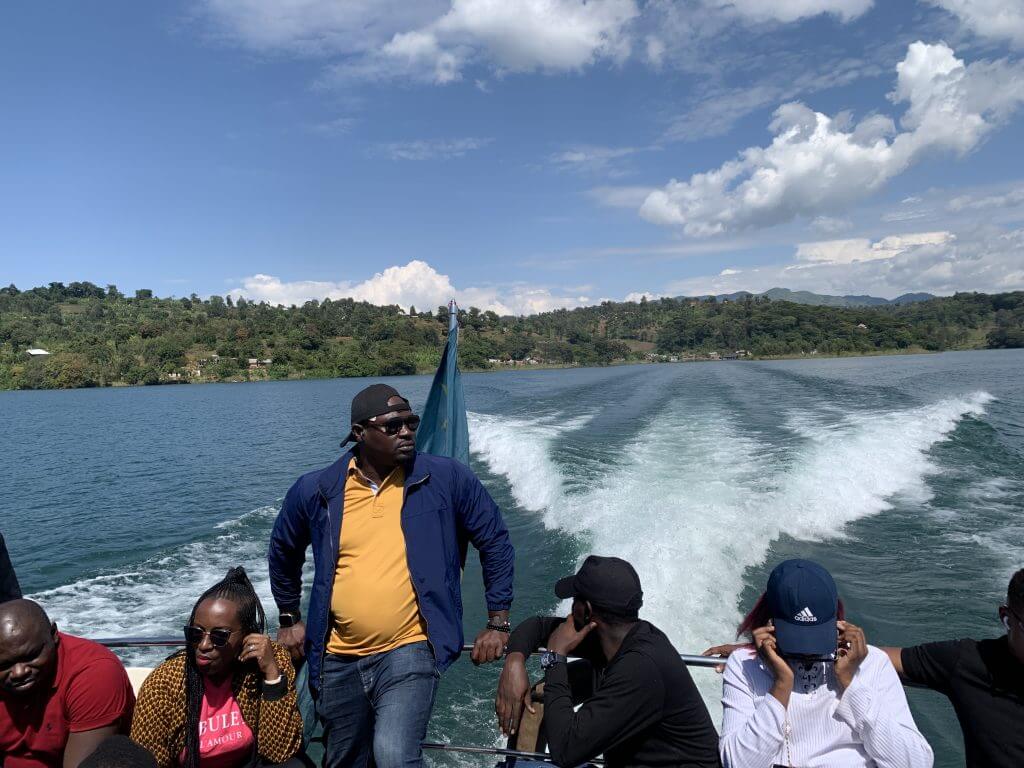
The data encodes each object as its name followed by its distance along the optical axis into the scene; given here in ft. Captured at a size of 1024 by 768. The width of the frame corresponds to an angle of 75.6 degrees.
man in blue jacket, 9.12
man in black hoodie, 6.82
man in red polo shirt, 7.73
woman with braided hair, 8.21
